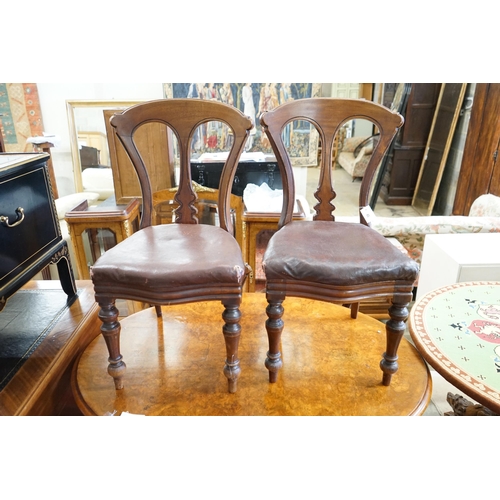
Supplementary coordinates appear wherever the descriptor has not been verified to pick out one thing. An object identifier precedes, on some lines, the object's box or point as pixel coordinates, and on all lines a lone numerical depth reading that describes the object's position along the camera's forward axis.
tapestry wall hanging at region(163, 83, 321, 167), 4.67
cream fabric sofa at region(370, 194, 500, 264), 2.26
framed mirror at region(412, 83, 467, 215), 4.46
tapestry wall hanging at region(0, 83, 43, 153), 4.05
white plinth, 1.84
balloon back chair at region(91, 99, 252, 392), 1.16
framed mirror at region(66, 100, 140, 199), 3.03
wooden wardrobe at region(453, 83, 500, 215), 3.53
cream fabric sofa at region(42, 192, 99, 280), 2.62
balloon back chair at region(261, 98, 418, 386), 1.18
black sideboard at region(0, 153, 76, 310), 1.25
